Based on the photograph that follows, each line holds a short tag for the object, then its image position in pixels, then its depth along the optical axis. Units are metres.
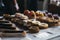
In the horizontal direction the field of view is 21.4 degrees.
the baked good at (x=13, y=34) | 1.08
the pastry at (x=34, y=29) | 1.18
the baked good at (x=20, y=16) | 1.43
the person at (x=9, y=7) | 2.10
